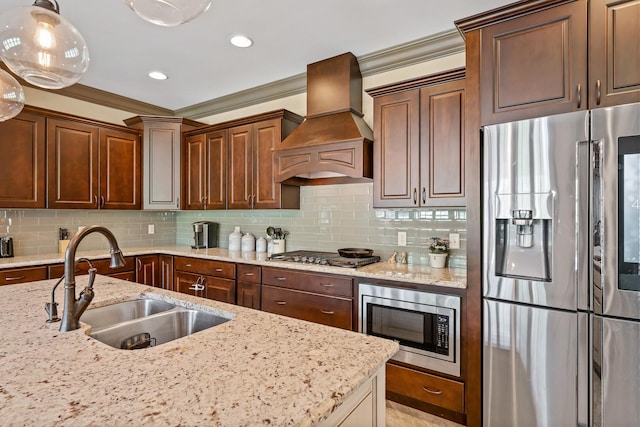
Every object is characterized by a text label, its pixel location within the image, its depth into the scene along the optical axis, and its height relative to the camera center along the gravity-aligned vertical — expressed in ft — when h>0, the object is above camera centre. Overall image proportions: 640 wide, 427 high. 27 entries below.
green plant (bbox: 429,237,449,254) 9.11 -0.88
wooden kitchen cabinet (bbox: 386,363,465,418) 7.36 -3.90
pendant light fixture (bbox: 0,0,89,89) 4.04 +2.07
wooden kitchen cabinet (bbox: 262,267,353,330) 8.82 -2.25
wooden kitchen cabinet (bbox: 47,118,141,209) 11.44 +1.67
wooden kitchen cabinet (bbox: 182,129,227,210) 12.83 +1.61
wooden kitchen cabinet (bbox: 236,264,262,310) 10.48 -2.25
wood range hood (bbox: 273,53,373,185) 9.40 +2.25
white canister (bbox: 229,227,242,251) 13.29 -1.08
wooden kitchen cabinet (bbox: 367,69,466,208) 8.09 +1.73
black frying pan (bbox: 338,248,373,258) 10.11 -1.17
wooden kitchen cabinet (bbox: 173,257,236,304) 11.16 -2.18
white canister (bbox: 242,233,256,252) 12.95 -1.13
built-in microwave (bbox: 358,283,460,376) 7.39 -2.50
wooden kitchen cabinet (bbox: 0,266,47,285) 9.63 -1.76
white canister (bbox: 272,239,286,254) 12.21 -1.17
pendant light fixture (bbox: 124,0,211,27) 3.74 +2.23
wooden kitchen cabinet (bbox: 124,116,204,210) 13.66 +2.09
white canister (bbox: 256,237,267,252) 12.75 -1.18
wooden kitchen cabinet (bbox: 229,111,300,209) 11.47 +1.56
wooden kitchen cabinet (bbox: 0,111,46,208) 10.35 +1.59
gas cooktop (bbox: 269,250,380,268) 9.20 -1.31
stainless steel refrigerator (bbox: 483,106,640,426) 5.55 -1.13
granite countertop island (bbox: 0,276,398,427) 2.44 -1.40
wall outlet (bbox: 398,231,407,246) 9.97 -0.73
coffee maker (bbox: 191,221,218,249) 13.85 -0.88
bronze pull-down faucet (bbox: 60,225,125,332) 4.01 -0.95
